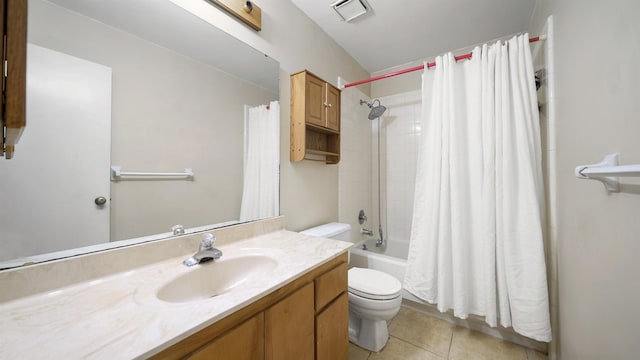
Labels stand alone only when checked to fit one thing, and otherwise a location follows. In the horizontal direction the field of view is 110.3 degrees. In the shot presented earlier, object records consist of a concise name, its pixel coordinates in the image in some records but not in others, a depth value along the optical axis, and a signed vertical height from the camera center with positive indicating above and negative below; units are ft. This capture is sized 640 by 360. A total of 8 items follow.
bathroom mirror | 2.27 +0.67
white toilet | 4.41 -2.43
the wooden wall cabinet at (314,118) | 5.01 +1.52
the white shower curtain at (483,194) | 4.30 -0.27
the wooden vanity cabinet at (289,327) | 1.91 -1.56
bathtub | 5.74 -2.19
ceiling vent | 5.16 +4.16
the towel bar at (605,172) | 1.79 +0.09
